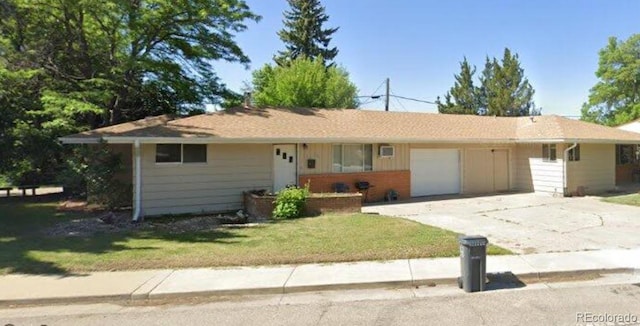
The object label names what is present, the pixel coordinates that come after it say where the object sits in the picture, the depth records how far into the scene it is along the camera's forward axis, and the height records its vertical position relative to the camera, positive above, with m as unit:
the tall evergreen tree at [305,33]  42.81 +13.61
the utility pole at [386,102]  35.85 +5.39
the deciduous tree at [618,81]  46.58 +9.64
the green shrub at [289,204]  12.29 -1.18
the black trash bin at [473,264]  6.27 -1.50
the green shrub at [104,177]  13.51 -0.42
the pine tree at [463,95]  47.72 +8.01
